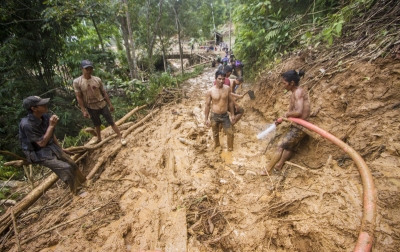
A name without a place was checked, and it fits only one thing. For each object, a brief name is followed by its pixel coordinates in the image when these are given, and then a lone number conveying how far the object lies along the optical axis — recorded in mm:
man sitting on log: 2623
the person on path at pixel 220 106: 3920
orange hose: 1701
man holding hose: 2891
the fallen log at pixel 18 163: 2752
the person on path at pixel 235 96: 4818
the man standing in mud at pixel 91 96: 3678
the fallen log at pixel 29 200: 2674
